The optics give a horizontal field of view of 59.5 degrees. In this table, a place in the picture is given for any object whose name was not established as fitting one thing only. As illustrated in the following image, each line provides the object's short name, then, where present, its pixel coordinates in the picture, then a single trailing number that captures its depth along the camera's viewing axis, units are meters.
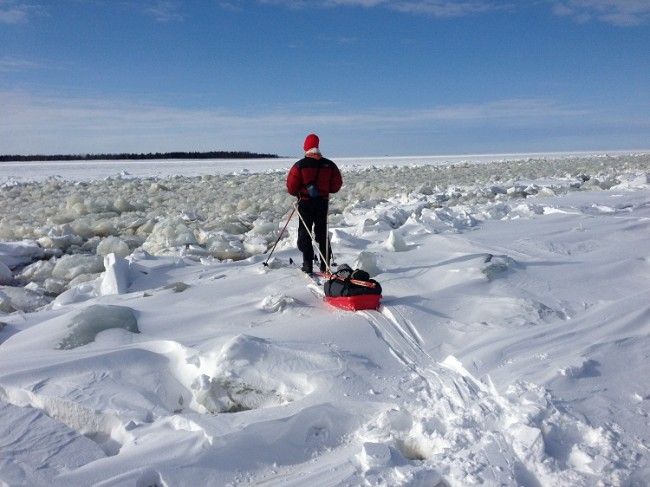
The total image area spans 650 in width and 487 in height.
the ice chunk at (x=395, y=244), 5.36
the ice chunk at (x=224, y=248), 5.95
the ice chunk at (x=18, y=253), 5.89
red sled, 3.70
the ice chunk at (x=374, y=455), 2.12
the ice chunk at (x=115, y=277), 4.56
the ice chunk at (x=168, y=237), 6.19
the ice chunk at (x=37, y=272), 5.40
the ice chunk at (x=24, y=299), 4.41
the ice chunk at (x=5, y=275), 5.32
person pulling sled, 4.94
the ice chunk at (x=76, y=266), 5.20
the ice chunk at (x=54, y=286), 4.90
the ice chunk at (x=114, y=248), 6.05
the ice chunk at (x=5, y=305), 4.21
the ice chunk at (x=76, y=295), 4.34
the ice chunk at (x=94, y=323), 3.26
